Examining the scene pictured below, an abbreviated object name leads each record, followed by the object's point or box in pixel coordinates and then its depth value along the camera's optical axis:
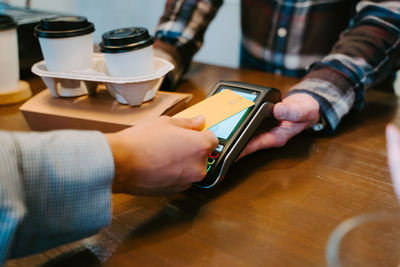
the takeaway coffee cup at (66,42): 0.60
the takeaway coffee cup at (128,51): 0.56
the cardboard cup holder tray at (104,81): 0.59
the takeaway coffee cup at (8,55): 0.72
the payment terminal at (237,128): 0.46
